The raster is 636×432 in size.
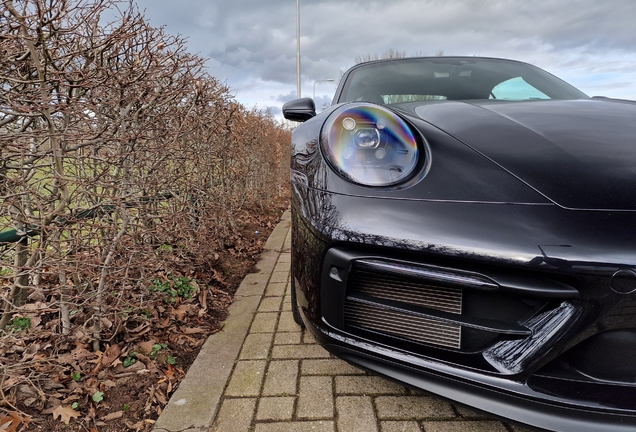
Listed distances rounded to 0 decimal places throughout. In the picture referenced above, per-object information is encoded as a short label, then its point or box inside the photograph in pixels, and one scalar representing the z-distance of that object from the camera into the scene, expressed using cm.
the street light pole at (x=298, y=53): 1380
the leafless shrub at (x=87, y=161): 143
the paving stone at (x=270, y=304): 250
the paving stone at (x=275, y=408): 149
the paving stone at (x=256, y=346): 193
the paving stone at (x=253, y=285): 285
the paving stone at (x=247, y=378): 165
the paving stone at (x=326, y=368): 176
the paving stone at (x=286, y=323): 220
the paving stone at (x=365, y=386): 162
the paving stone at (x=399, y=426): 140
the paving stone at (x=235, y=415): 144
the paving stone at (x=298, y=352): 191
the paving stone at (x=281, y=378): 164
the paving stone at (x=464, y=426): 140
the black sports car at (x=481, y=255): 94
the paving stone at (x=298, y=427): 141
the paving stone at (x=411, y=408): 148
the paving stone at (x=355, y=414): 142
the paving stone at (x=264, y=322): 221
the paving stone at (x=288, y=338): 204
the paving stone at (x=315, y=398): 150
